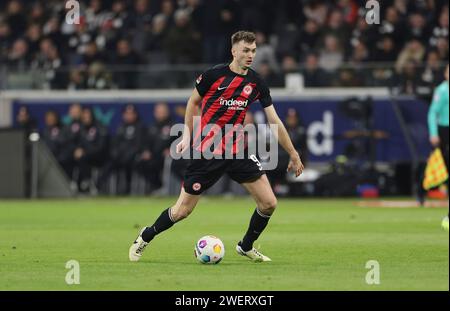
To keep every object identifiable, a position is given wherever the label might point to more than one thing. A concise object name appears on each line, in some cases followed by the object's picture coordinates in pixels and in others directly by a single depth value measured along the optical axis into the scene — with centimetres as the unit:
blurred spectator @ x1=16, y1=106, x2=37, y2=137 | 3062
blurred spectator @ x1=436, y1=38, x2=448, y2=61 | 2761
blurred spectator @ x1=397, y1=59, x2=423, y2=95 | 2748
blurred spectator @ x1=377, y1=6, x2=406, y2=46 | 2805
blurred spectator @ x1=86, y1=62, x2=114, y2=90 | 3080
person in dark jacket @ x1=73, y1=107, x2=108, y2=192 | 2997
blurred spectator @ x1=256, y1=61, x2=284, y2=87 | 2867
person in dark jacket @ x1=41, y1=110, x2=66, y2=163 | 3028
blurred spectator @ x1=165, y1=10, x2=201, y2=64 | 3038
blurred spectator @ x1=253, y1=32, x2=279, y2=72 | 2889
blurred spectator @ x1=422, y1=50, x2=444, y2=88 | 2733
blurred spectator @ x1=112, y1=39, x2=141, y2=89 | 3064
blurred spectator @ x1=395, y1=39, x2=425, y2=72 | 2770
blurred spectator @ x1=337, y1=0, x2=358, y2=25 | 2866
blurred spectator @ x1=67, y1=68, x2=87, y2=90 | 3088
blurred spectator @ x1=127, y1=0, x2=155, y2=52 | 3167
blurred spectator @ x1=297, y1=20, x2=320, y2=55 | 2917
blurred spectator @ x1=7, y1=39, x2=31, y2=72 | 3216
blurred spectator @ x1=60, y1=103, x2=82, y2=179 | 3020
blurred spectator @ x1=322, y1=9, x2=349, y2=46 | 2867
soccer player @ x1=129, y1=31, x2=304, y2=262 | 1254
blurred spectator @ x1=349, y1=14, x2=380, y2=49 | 2820
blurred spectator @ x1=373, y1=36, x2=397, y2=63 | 2828
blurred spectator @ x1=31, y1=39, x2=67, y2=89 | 3089
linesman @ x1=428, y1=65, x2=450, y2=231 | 1791
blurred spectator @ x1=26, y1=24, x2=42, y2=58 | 3241
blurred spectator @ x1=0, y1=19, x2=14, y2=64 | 3291
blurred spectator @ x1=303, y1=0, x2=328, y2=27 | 2952
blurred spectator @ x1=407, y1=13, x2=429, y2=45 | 2794
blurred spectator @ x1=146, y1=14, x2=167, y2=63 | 3105
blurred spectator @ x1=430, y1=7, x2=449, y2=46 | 2756
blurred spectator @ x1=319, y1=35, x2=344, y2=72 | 2869
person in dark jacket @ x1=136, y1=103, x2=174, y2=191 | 2909
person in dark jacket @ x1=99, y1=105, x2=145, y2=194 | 2970
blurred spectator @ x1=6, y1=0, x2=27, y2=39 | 3353
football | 1251
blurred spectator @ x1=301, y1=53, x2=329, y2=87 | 2866
